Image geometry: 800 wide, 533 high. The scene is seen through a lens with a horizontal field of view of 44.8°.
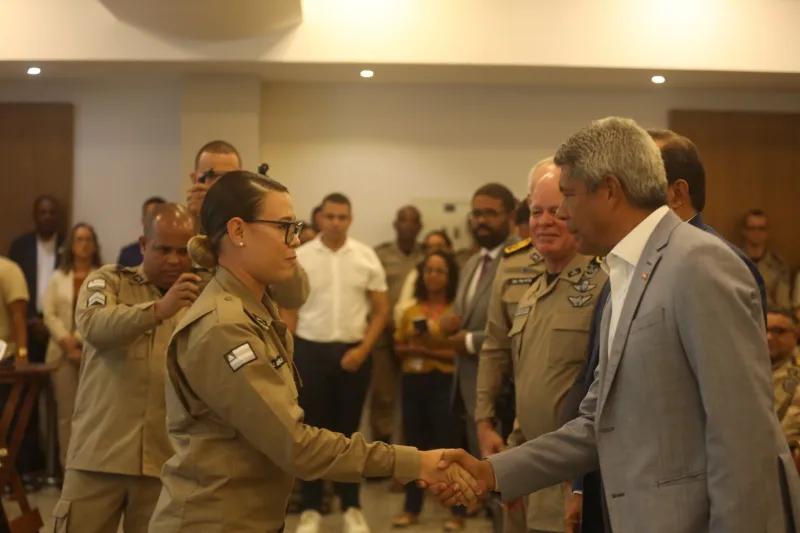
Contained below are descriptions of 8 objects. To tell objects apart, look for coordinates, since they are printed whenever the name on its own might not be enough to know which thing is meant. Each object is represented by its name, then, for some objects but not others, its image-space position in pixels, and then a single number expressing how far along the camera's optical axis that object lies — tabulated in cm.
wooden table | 450
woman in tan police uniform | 219
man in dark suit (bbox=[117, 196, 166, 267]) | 634
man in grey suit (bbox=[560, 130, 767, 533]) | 247
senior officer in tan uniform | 305
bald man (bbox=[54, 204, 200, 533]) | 306
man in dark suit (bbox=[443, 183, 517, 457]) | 464
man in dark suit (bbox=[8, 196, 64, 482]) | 659
